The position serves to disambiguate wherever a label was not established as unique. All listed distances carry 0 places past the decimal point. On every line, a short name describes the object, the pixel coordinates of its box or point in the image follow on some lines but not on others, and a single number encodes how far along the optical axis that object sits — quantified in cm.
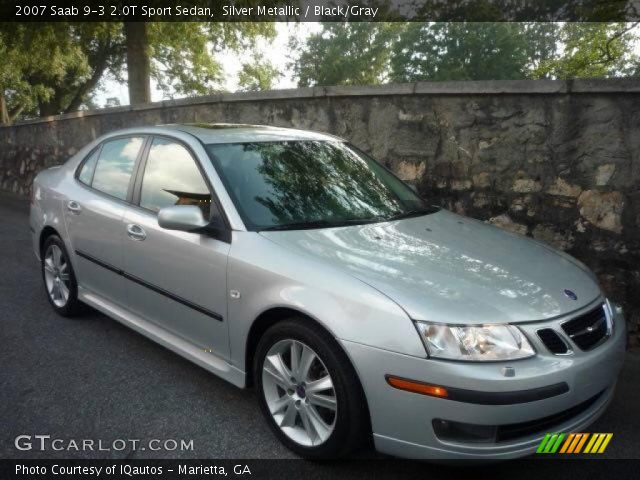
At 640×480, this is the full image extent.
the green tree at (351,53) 5378
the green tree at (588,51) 1034
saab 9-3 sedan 233
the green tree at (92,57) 1277
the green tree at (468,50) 4275
